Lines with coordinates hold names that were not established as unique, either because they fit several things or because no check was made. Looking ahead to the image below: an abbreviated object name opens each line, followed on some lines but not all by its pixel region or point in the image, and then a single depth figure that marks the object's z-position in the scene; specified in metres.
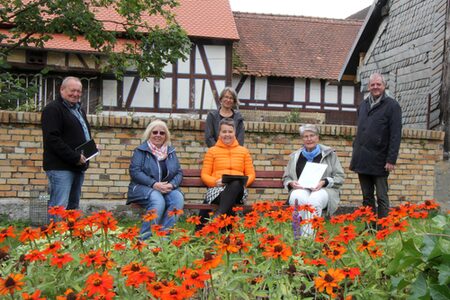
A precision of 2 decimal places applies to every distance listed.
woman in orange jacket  5.51
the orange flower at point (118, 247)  2.72
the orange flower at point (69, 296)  1.98
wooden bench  5.46
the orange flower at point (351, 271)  2.35
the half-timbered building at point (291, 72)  22.25
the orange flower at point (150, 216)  3.26
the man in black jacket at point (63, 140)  5.04
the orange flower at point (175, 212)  3.54
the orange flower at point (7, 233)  2.59
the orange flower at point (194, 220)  3.47
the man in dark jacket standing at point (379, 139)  5.81
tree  7.98
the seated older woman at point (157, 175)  5.30
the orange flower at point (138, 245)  2.77
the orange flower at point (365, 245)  2.76
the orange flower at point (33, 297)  1.86
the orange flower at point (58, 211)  3.06
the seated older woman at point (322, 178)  5.25
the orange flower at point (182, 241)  2.96
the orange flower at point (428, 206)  3.45
